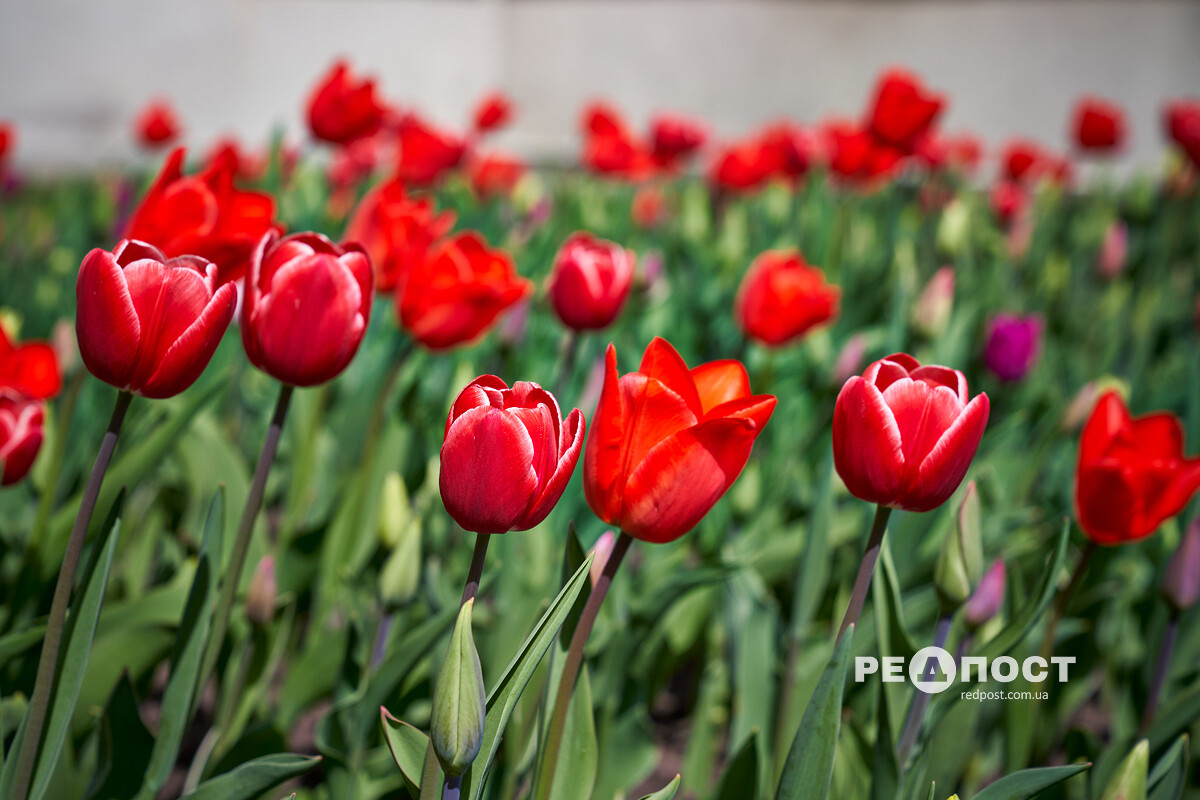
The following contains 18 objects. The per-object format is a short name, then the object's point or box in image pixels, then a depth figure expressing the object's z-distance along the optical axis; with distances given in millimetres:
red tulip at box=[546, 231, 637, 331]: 1046
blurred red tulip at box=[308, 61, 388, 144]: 1724
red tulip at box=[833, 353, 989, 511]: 551
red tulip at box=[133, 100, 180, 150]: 2897
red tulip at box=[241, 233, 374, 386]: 614
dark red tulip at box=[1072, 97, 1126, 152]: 3367
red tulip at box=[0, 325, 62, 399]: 886
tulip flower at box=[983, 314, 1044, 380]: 1400
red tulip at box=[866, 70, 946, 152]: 2096
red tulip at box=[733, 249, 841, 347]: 1238
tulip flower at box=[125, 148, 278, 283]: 722
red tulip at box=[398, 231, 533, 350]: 961
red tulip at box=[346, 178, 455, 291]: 1067
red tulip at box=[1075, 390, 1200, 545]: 764
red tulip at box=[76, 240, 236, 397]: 546
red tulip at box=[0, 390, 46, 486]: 745
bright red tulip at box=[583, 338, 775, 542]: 510
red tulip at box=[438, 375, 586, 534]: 492
